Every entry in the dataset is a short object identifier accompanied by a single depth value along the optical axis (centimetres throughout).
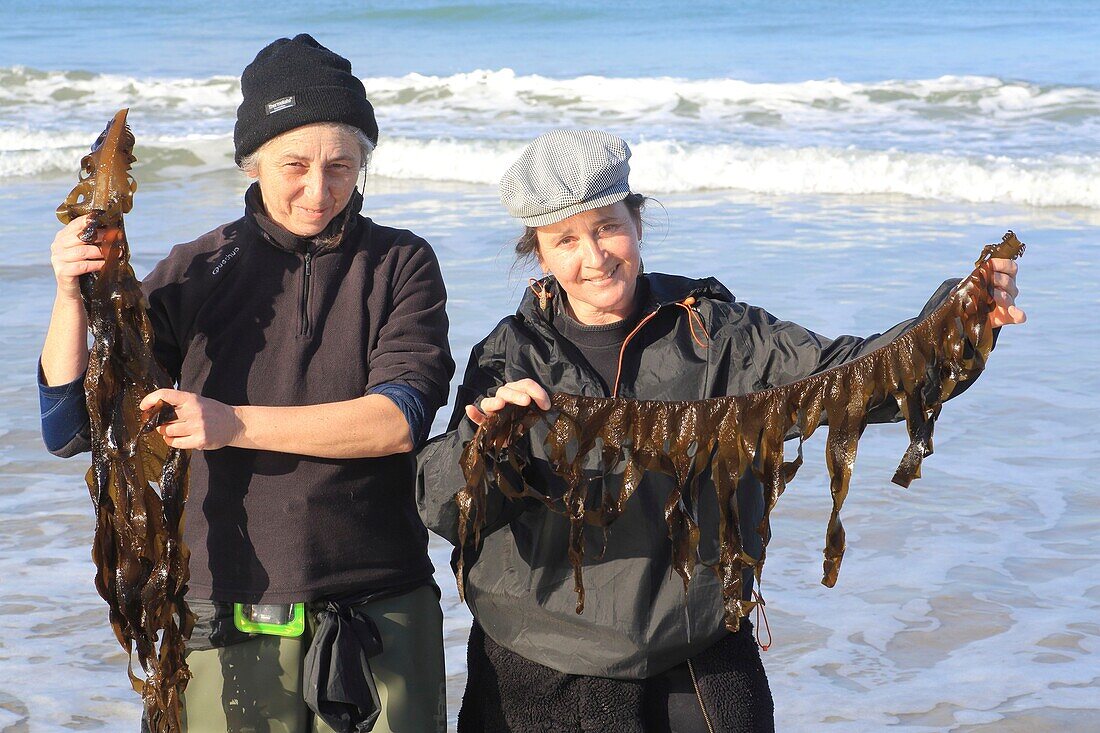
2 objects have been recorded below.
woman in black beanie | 561
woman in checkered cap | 565
